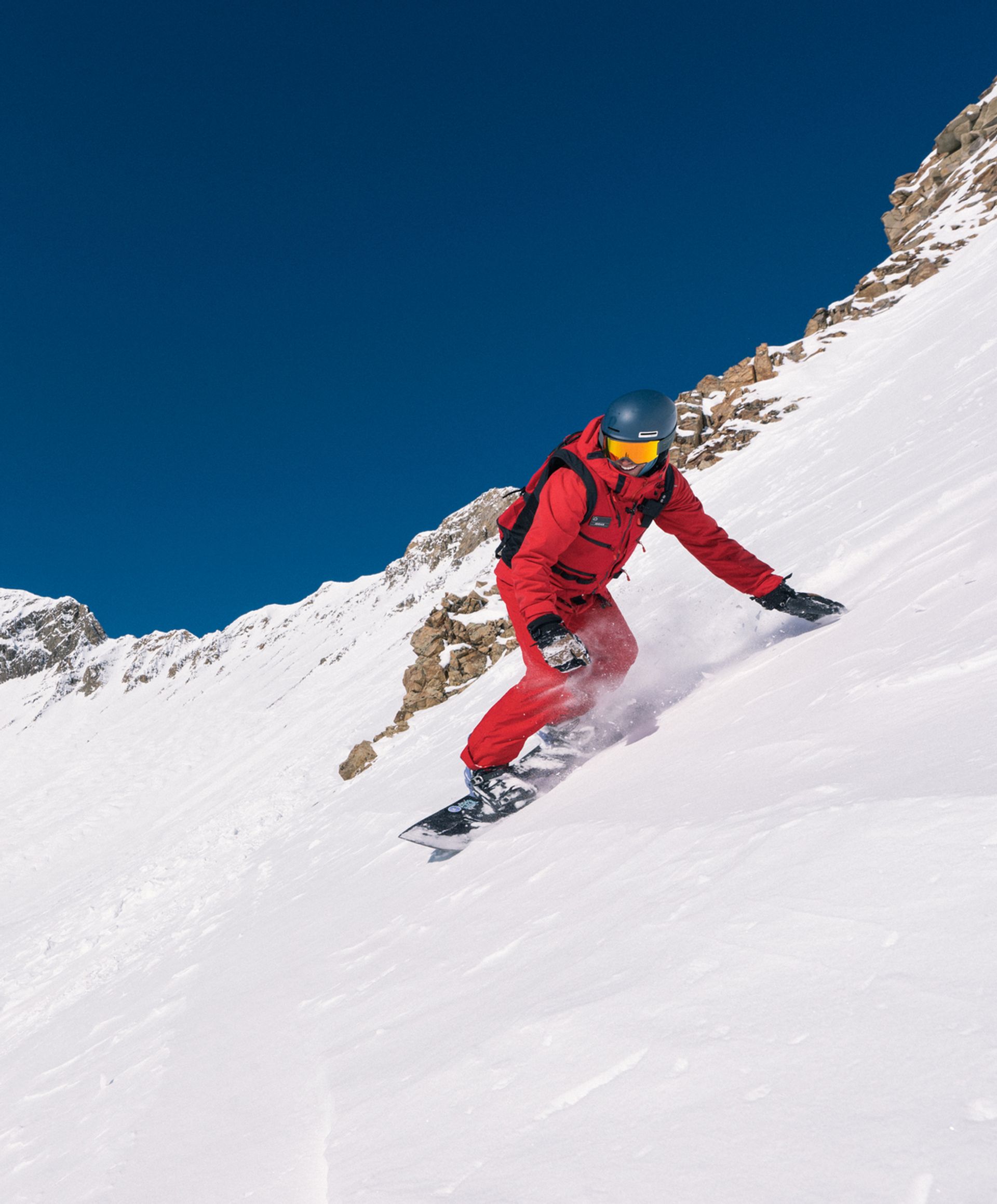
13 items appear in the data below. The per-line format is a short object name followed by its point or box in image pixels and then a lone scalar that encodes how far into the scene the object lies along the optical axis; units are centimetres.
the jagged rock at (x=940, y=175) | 3045
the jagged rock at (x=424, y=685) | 1436
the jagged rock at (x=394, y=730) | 1397
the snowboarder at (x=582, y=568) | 402
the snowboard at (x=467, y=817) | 432
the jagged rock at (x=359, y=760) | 1291
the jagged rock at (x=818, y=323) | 2648
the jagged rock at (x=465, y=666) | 1455
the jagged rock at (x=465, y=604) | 1664
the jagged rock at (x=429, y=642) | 1543
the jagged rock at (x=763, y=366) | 2261
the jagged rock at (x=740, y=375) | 2328
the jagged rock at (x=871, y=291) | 2436
